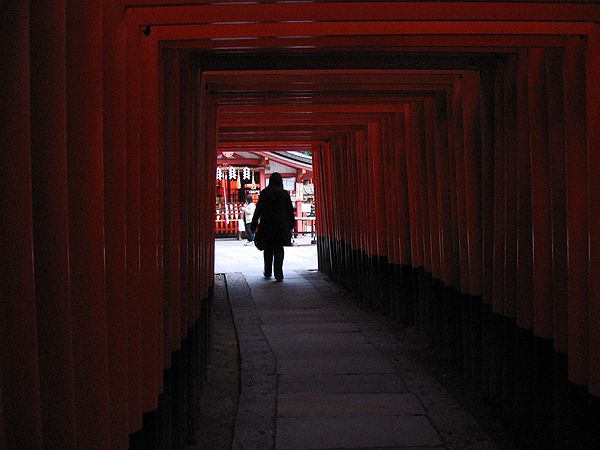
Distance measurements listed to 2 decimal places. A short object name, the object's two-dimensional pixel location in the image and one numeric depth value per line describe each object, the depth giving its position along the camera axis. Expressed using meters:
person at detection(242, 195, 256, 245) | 20.77
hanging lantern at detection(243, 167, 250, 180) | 26.55
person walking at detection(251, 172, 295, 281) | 9.66
